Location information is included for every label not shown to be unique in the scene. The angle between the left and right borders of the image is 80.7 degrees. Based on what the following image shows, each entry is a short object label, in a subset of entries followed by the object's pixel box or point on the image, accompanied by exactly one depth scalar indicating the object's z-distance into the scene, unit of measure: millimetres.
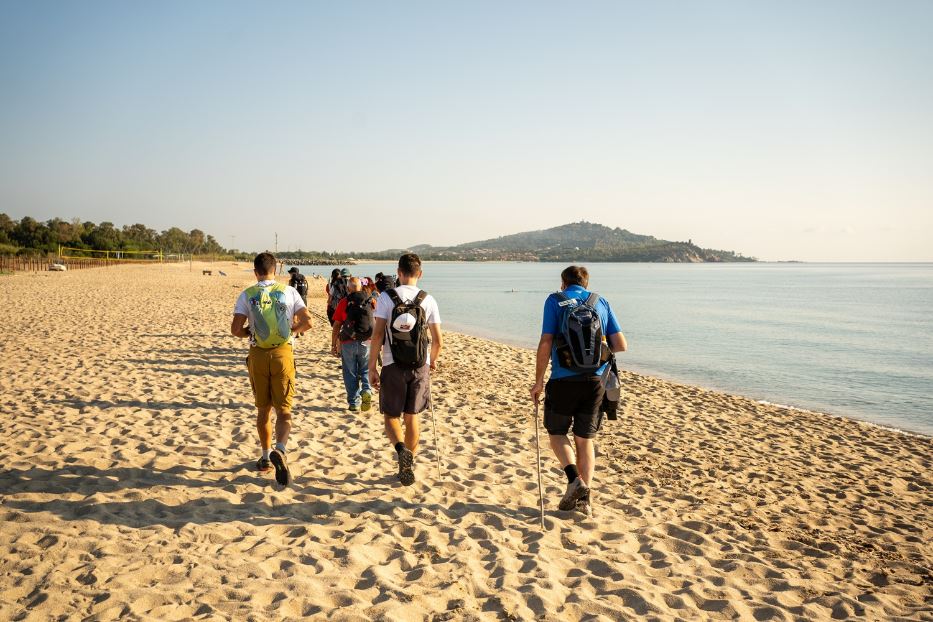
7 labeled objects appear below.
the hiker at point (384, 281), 7820
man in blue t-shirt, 4418
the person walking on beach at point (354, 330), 7531
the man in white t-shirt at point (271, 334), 4809
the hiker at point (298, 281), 13532
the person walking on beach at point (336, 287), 10523
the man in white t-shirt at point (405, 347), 4777
